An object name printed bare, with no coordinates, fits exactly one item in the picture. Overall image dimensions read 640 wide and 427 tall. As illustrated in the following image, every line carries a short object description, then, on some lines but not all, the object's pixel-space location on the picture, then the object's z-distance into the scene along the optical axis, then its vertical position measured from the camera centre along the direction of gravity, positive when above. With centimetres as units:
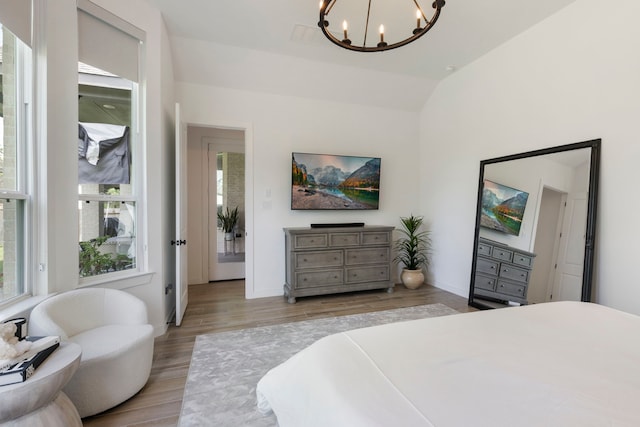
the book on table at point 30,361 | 121 -81
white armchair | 164 -97
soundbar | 400 -37
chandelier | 265 +185
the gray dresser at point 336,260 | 368 -83
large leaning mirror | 261 -21
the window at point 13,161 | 178 +17
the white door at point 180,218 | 288 -27
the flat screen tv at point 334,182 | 396 +26
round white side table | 118 -92
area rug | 169 -133
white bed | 82 -61
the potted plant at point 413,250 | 432 -77
